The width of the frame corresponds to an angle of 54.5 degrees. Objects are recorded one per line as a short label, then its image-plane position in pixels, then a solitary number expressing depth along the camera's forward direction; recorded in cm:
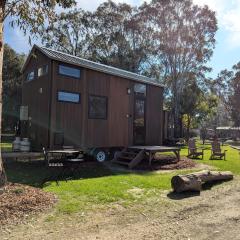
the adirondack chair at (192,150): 1124
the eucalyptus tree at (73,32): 2298
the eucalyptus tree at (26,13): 476
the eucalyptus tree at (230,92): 3920
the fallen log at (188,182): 553
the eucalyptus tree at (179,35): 2202
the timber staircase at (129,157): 879
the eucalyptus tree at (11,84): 2346
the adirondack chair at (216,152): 1115
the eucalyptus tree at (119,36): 2364
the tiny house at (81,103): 831
